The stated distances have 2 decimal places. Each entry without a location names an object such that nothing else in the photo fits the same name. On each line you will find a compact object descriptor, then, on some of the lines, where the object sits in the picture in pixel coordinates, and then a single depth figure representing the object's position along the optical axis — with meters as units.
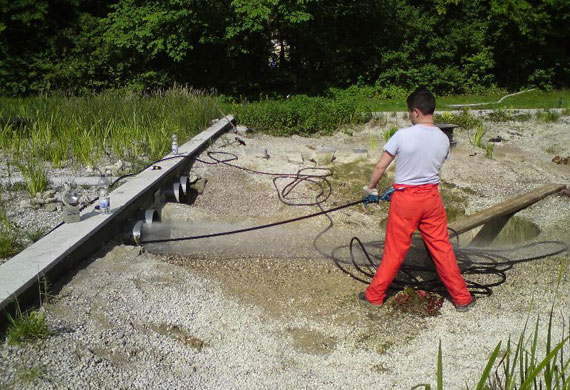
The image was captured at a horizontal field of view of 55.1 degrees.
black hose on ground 4.46
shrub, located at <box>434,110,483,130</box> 11.27
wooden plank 5.13
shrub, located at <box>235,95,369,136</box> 11.07
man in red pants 3.73
